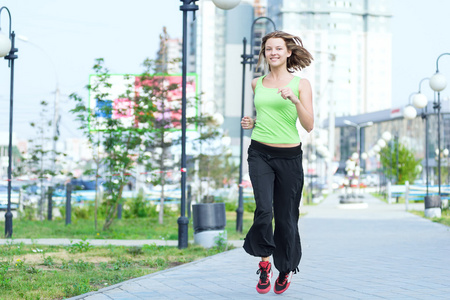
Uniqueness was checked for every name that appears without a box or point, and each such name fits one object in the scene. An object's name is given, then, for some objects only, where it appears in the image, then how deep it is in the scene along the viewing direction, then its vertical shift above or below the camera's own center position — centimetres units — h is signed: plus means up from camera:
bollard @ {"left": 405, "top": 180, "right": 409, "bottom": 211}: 2855 -18
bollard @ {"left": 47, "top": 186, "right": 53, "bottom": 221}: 2178 -78
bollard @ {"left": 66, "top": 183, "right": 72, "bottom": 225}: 1911 -52
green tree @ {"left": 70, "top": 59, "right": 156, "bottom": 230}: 1527 +99
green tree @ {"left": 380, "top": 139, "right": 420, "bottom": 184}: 4728 +117
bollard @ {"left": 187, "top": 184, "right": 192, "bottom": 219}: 2189 -48
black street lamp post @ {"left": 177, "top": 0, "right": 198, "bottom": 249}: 1085 +30
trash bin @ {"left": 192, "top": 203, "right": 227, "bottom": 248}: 1091 -55
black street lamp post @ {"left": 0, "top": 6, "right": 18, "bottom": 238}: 1445 +111
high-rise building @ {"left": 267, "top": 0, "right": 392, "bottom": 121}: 12900 +2535
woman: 587 +20
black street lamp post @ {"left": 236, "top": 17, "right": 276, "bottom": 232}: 1548 -30
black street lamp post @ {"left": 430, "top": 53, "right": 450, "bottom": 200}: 2048 +270
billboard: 1542 +182
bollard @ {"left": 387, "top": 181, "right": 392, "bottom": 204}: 3665 -47
